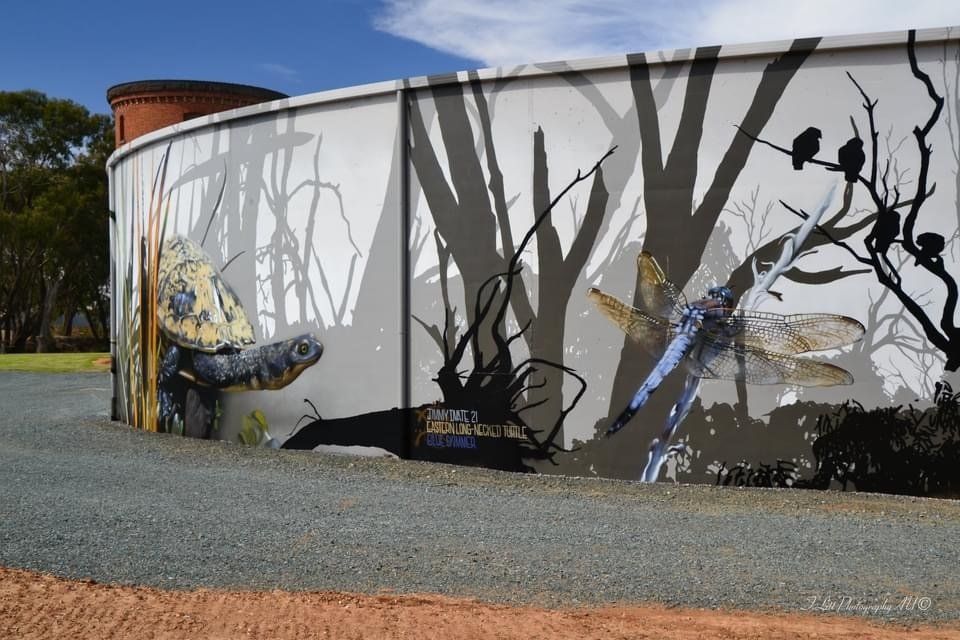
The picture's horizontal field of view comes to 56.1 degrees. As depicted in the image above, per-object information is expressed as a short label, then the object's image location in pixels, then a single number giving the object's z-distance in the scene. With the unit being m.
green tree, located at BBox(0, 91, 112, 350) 45.50
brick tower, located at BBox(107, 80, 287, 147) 35.38
